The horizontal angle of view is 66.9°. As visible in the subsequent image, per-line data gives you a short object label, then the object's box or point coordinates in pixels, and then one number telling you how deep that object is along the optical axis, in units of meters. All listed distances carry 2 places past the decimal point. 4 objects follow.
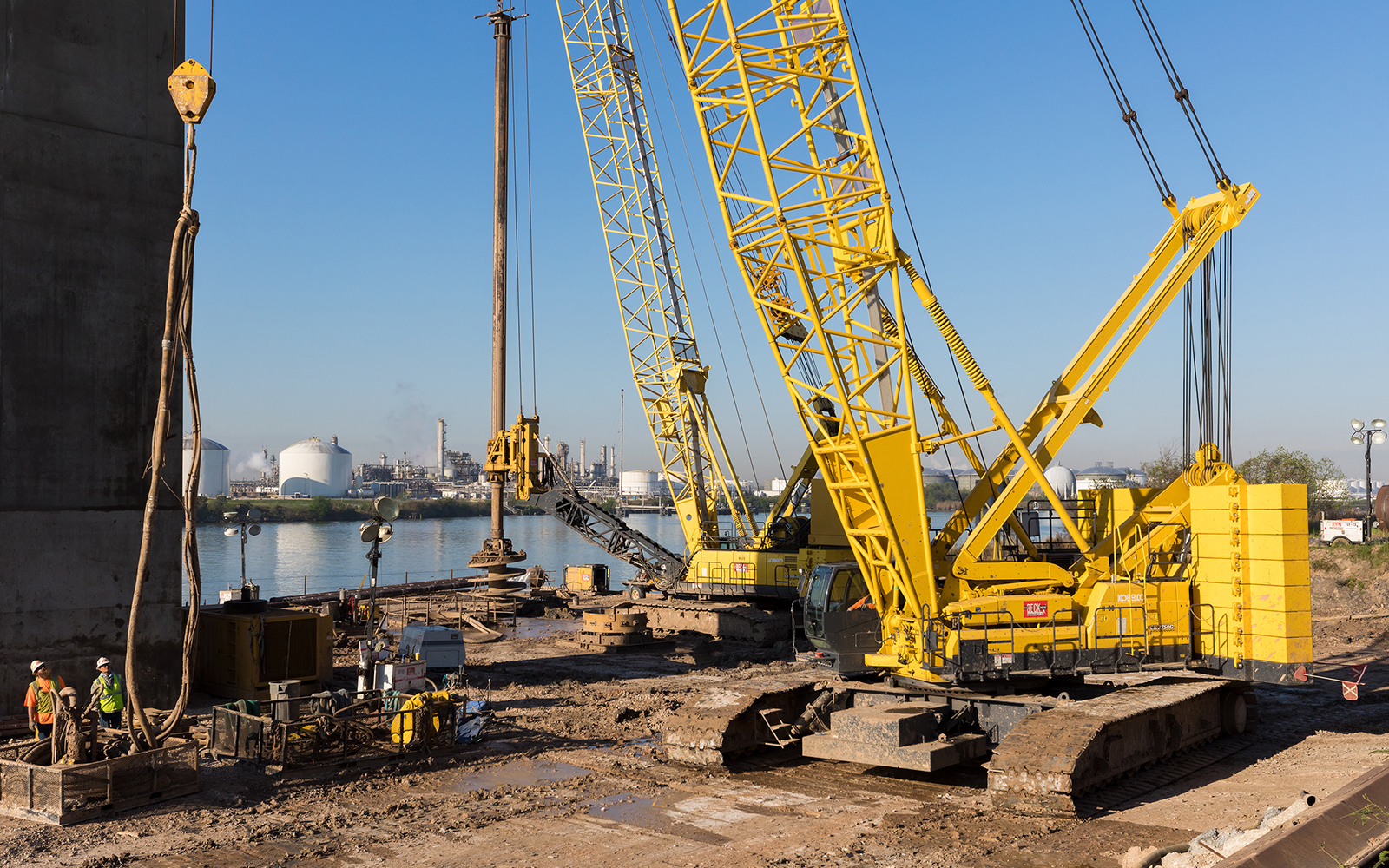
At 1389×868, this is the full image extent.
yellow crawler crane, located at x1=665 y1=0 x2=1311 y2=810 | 12.99
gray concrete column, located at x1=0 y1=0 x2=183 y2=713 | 15.21
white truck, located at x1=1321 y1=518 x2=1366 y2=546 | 40.38
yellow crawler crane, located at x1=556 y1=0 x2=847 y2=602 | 34.97
